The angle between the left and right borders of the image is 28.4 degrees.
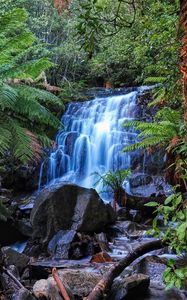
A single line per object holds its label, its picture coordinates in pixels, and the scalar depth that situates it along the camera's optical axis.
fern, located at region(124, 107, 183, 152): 6.86
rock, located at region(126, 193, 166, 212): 8.70
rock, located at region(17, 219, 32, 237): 7.84
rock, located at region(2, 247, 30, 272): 5.32
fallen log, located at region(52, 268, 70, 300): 2.84
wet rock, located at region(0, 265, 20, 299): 3.00
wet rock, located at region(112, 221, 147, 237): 7.19
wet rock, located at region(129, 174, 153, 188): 10.48
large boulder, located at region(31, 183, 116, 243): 7.03
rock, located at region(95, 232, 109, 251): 6.28
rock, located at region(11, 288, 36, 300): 2.85
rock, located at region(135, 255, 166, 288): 4.09
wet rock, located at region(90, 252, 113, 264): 5.56
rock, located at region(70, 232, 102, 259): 6.16
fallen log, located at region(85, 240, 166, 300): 3.00
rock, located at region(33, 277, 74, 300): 2.96
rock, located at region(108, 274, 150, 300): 3.33
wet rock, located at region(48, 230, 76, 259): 6.22
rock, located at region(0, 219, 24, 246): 7.88
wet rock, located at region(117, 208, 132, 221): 8.44
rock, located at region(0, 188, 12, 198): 11.18
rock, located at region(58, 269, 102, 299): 3.64
